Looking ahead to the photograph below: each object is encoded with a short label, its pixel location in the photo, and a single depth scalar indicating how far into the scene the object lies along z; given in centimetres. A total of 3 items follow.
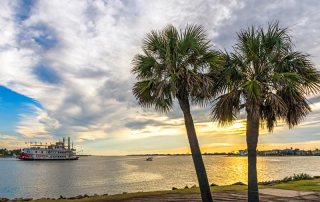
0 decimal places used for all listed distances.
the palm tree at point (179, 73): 1044
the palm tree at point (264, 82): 970
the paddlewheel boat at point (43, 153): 13898
